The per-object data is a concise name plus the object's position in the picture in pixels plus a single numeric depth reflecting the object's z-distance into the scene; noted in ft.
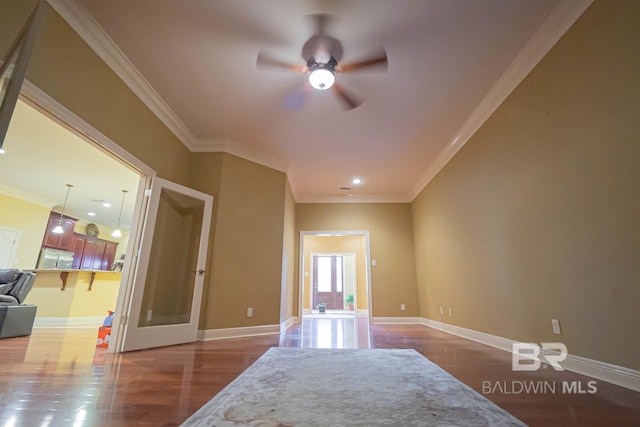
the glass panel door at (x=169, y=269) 9.73
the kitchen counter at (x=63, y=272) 17.26
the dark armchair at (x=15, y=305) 11.51
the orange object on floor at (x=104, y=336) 10.13
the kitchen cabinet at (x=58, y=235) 21.74
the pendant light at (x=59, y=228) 21.80
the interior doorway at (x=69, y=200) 10.18
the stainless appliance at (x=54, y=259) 21.33
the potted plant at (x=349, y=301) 38.60
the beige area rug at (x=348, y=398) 4.09
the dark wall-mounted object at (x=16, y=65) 4.30
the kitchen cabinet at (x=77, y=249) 24.11
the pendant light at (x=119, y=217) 19.65
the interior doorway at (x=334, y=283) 39.26
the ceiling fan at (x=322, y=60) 7.75
